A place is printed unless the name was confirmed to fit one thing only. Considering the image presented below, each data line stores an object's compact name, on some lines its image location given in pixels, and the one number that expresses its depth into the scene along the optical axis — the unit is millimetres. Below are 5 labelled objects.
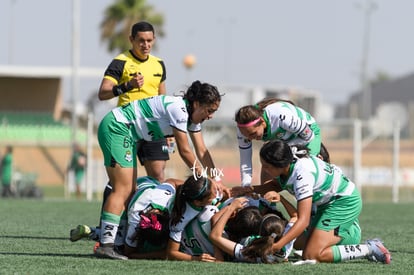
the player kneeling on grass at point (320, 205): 14500
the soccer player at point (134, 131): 15680
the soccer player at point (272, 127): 16016
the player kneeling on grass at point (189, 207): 15023
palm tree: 107187
